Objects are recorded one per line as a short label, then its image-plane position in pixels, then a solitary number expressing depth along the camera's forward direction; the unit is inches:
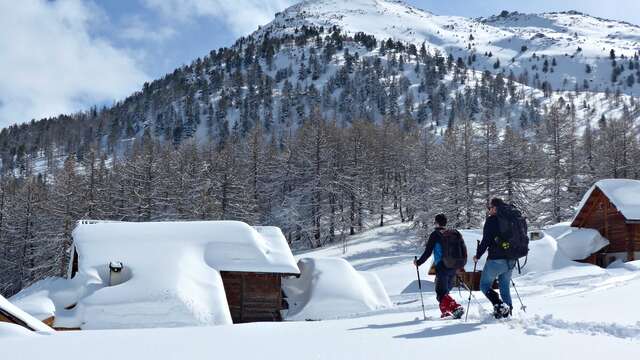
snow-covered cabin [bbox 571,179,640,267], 1155.3
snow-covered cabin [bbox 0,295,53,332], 343.1
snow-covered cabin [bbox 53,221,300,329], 649.0
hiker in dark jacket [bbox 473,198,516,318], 317.7
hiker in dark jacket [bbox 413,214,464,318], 342.0
